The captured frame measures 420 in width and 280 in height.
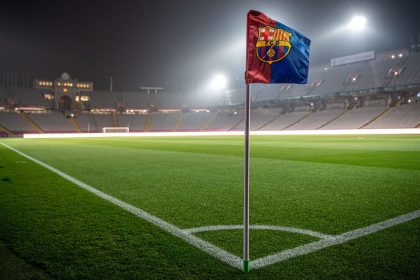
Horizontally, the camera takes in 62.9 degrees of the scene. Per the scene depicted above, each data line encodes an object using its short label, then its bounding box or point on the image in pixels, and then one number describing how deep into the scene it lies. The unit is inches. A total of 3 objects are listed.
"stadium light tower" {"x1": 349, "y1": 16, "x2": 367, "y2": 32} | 2078.2
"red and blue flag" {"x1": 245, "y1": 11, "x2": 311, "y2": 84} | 131.6
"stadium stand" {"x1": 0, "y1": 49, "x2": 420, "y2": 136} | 2013.7
